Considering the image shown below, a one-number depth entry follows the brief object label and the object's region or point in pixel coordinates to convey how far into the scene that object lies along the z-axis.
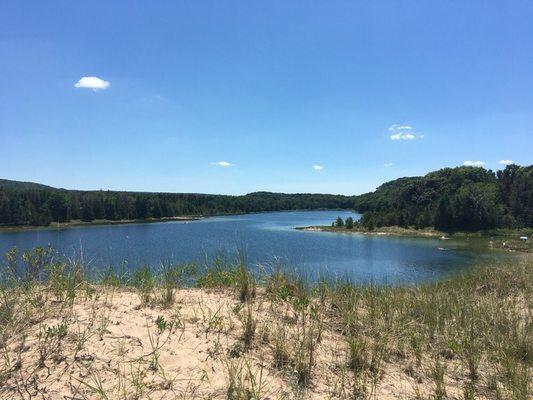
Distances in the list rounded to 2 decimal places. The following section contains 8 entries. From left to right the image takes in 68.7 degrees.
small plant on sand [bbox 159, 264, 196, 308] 5.43
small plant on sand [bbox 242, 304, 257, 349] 4.41
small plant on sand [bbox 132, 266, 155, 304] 5.45
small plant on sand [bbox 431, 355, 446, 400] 3.80
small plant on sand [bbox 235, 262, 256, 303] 5.91
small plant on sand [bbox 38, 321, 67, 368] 3.63
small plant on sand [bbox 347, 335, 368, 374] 4.23
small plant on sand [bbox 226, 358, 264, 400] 3.33
